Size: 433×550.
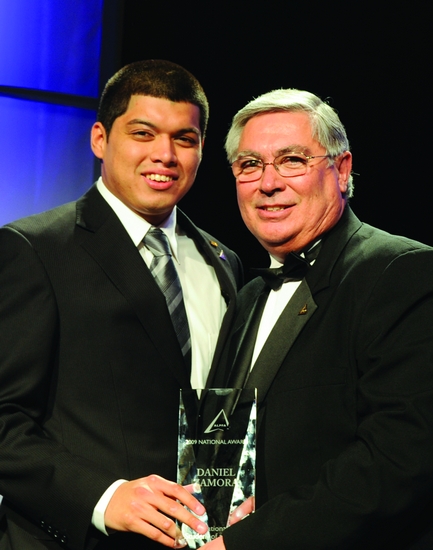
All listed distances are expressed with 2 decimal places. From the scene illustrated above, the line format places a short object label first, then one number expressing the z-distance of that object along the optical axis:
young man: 2.43
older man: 2.20
